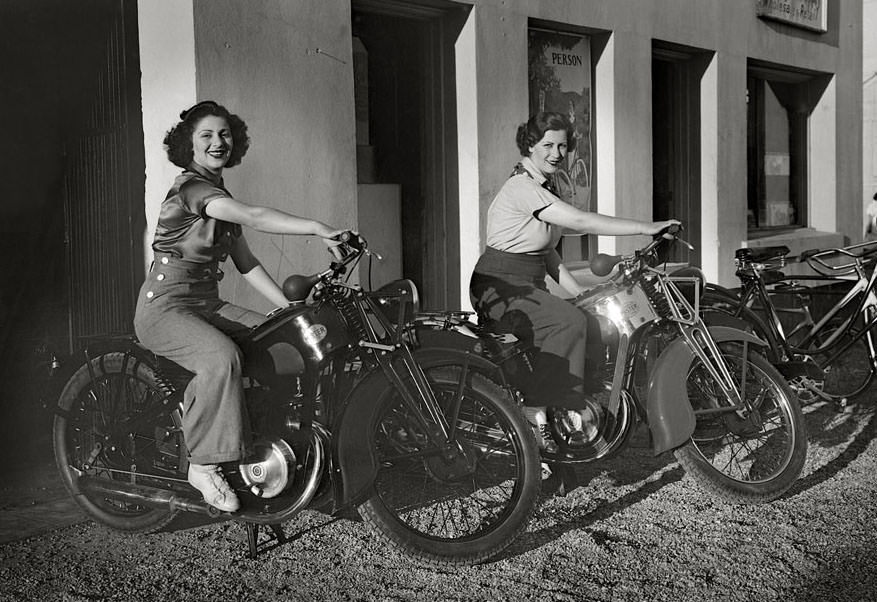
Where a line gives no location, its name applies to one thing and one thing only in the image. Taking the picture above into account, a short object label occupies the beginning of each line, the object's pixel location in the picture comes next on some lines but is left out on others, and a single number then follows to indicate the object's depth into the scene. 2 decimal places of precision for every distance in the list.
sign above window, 12.16
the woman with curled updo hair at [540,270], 5.24
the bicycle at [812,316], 7.19
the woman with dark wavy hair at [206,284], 4.24
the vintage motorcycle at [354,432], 4.29
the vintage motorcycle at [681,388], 5.07
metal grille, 7.00
